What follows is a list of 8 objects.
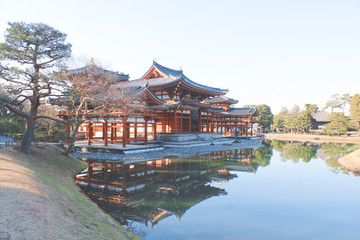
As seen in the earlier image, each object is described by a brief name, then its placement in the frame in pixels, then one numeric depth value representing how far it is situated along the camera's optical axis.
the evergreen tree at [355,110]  41.49
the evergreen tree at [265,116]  58.00
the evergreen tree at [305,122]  49.44
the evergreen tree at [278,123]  60.31
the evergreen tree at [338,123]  43.75
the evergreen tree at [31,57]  10.56
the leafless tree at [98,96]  13.12
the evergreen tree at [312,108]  67.33
